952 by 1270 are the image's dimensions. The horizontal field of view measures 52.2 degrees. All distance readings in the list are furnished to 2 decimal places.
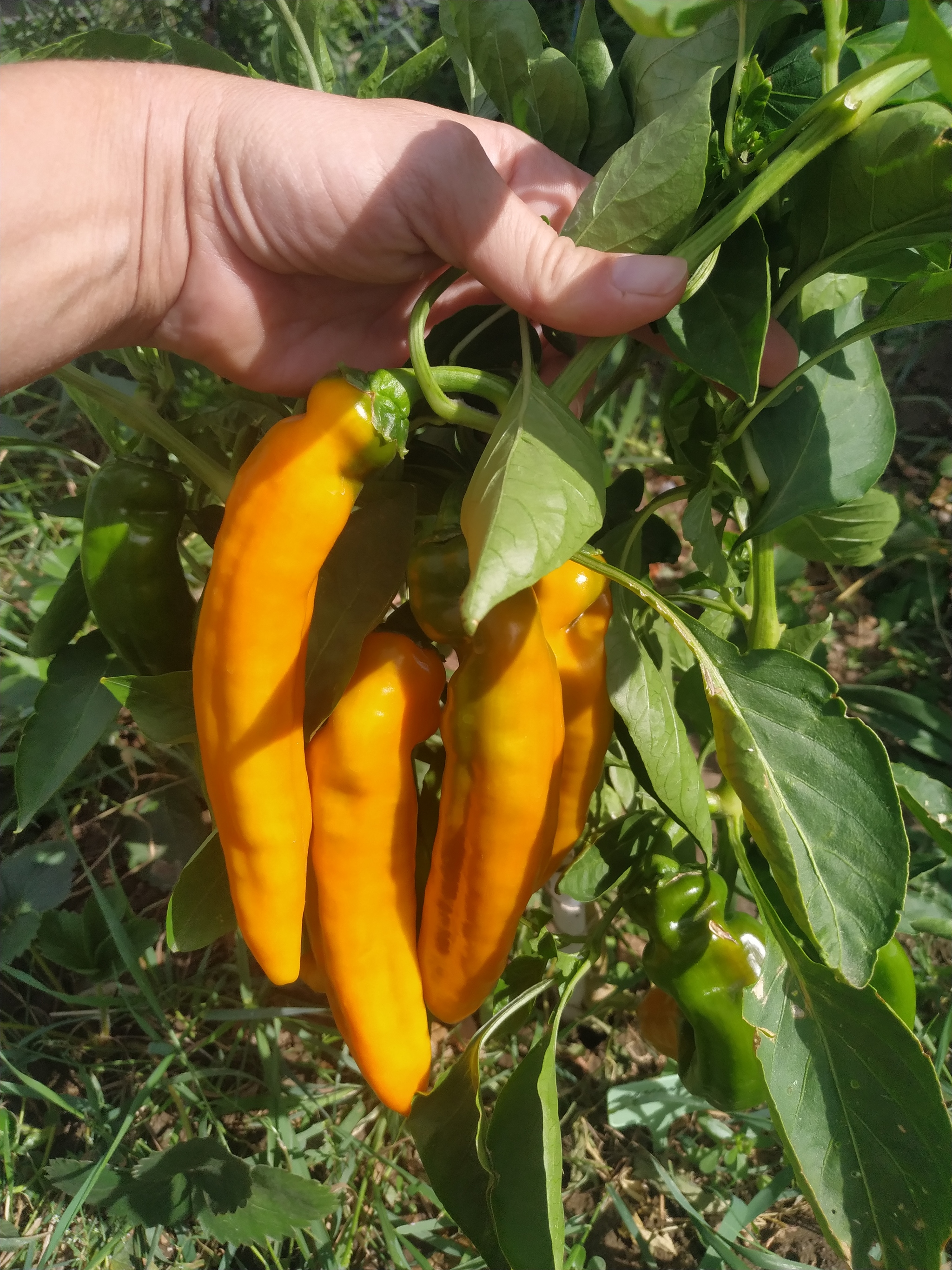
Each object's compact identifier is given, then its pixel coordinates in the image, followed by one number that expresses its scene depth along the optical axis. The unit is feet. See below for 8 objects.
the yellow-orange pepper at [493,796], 0.70
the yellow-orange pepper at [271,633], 0.67
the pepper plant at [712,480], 0.63
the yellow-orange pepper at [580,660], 0.78
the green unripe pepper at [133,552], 0.85
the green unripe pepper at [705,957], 0.86
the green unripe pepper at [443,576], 0.70
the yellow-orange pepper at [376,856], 0.75
